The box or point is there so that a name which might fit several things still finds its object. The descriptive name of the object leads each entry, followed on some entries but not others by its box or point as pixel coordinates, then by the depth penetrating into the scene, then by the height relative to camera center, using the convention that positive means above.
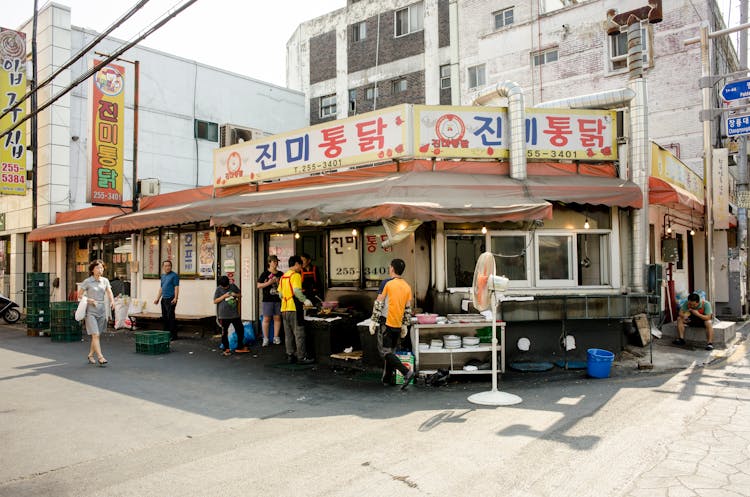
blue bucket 8.80 -1.69
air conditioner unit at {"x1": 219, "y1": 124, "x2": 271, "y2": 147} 15.75 +4.08
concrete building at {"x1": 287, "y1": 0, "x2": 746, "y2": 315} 17.27 +9.19
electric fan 7.54 -0.44
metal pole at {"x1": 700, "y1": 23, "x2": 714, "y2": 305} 12.95 +2.92
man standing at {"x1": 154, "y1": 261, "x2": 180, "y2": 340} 13.74 -0.81
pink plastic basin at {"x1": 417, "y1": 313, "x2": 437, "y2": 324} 9.09 -0.95
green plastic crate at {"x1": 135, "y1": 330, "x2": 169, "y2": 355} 11.51 -1.69
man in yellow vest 10.14 -0.92
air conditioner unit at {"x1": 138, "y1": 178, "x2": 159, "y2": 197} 16.81 +2.57
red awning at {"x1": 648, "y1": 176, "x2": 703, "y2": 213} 10.95 +1.48
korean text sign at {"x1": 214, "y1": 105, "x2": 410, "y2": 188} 10.50 +2.63
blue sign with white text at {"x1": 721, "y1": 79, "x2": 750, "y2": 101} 12.60 +4.22
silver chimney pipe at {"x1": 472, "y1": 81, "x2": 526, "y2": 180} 10.10 +2.56
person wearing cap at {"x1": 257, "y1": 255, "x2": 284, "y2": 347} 11.82 -0.84
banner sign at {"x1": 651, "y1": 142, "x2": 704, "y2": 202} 11.70 +2.32
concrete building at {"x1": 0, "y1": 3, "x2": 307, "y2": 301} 19.45 +5.81
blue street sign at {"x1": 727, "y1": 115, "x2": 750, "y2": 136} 13.12 +3.46
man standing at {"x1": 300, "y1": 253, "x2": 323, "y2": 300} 12.49 -0.36
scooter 18.36 -1.53
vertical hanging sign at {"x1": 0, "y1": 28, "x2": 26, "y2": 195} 18.80 +5.59
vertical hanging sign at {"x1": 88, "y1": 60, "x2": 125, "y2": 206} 16.45 +4.25
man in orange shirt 8.45 -0.86
